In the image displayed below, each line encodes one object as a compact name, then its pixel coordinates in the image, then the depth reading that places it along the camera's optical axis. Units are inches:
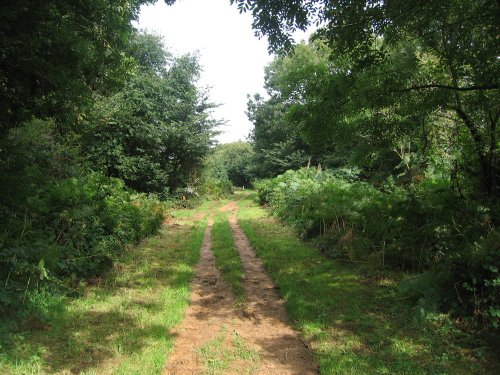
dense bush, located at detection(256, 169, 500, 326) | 190.9
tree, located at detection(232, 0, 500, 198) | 203.3
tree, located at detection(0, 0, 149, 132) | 180.9
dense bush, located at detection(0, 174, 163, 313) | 200.8
